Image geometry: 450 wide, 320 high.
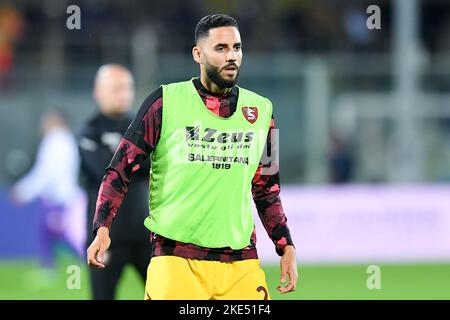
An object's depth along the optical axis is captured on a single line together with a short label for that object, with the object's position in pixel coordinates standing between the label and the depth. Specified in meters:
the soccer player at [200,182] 12.19
